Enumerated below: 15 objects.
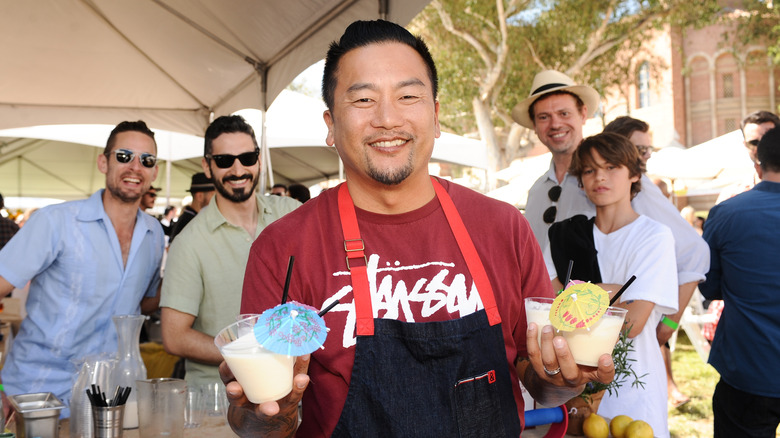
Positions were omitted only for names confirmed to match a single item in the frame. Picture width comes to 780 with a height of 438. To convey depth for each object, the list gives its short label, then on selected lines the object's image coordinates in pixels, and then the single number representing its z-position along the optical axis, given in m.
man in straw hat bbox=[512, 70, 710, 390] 3.19
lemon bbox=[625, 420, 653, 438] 2.15
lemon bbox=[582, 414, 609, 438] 2.20
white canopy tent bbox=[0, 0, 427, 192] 4.25
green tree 15.20
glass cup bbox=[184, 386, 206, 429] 2.34
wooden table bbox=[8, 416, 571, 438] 2.23
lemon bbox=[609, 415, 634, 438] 2.25
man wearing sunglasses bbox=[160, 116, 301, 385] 2.86
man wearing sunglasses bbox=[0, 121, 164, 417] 2.93
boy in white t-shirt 2.65
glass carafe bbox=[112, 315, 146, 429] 2.32
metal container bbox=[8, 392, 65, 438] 2.06
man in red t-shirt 1.56
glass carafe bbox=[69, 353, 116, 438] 2.19
